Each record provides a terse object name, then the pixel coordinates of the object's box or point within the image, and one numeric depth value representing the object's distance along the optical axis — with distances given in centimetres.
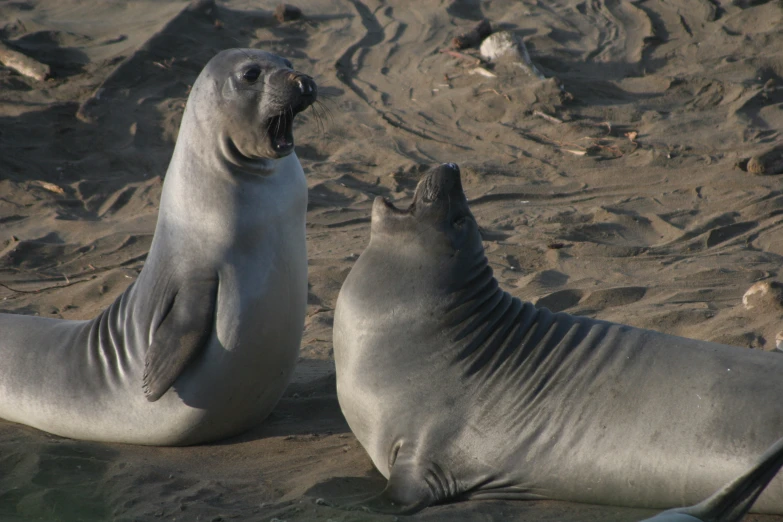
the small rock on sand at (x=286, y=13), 2212
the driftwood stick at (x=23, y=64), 1967
